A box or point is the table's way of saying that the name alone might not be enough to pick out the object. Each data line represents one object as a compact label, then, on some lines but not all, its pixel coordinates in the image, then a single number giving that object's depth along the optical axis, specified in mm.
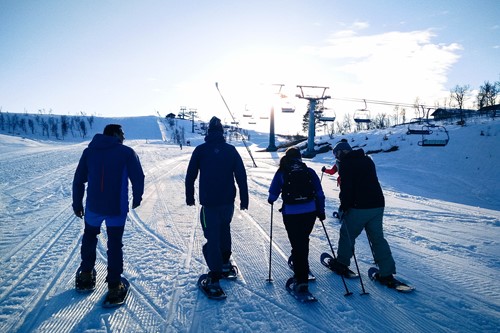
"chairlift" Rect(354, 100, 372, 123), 25117
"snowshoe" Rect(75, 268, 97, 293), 4148
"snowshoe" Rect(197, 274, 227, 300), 4090
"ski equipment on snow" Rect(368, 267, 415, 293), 4340
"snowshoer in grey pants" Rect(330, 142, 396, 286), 4395
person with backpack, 4102
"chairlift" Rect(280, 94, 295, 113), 28969
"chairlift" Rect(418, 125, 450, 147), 25806
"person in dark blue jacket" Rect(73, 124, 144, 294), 3844
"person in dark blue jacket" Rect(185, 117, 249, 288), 4207
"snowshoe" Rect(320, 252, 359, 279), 4801
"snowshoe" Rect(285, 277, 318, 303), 4027
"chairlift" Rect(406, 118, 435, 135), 22734
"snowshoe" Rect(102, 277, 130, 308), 3822
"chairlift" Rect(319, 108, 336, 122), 25033
